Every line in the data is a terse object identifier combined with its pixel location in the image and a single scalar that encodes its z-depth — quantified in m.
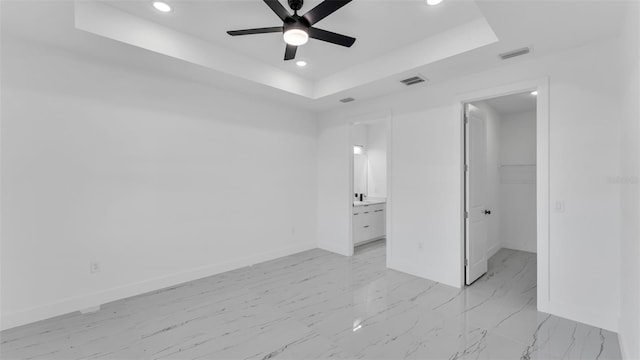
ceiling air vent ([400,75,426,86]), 3.59
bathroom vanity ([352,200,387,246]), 5.40
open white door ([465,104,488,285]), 3.63
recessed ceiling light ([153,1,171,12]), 2.58
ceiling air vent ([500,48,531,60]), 2.81
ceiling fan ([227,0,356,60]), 2.12
